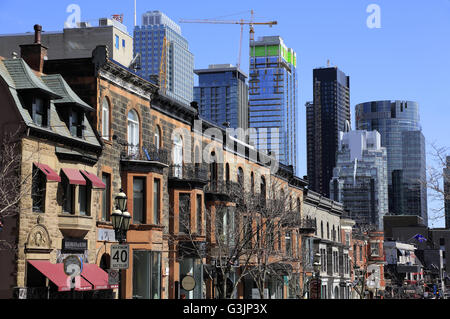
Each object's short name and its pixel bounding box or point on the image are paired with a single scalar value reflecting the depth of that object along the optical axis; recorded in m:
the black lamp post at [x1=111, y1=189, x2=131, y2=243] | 25.34
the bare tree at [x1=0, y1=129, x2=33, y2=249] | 31.11
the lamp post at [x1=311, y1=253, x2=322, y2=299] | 53.66
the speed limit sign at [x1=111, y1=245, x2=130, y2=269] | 24.94
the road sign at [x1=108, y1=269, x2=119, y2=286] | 25.47
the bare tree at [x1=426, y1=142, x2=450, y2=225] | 32.82
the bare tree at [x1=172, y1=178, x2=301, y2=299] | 47.34
